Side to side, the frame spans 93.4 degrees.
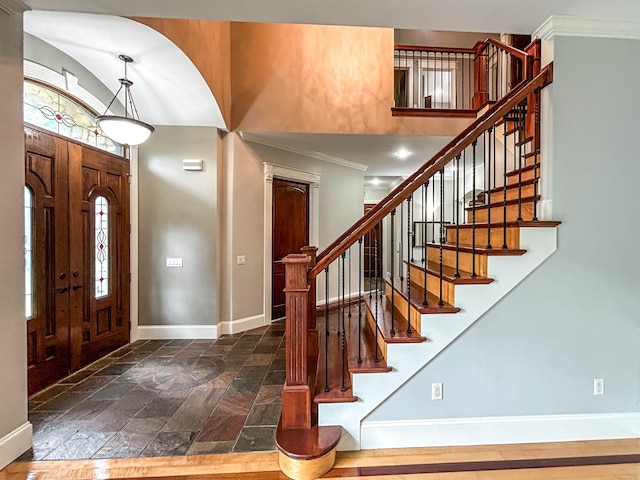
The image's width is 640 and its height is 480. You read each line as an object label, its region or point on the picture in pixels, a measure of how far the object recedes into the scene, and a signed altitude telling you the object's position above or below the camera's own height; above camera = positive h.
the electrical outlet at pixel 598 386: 2.07 -1.01
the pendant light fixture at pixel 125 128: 2.75 +1.04
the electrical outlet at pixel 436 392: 2.02 -1.03
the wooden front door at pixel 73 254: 2.62 -0.16
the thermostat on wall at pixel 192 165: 3.84 +0.94
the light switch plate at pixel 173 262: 3.91 -0.31
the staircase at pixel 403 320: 1.89 -0.55
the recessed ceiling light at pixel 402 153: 4.93 +1.44
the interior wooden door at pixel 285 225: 4.73 +0.22
